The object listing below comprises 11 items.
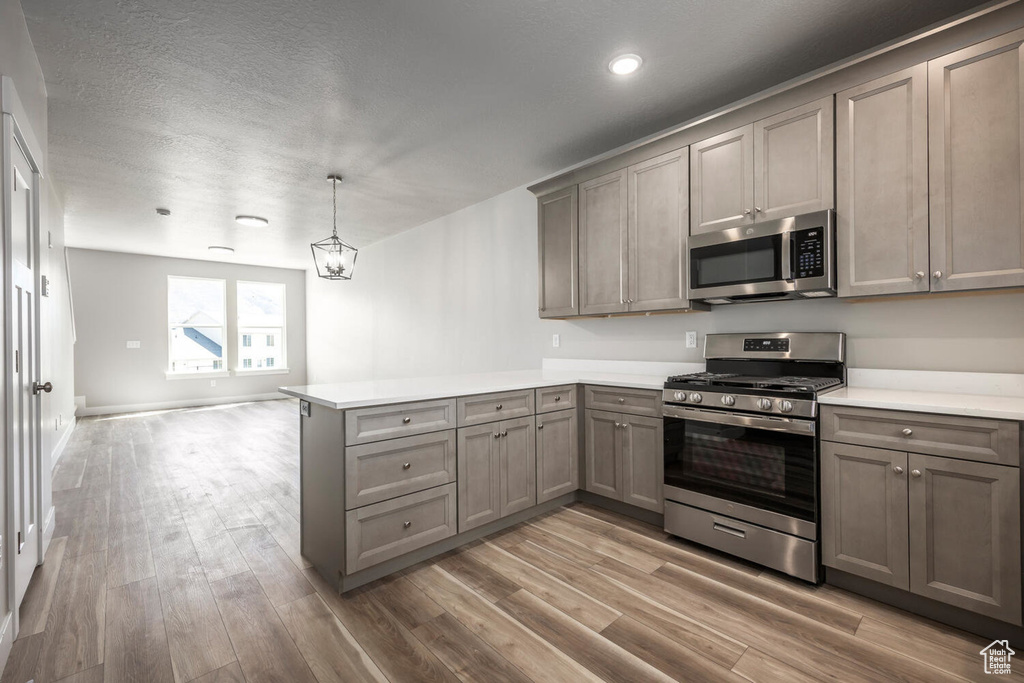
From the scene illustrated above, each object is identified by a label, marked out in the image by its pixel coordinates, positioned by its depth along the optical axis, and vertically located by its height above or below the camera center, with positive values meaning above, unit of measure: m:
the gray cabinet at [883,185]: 2.03 +0.71
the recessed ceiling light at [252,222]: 5.33 +1.43
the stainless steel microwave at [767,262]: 2.28 +0.42
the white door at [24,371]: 1.97 -0.12
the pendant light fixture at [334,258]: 3.75 +0.70
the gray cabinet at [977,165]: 1.82 +0.71
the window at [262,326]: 8.69 +0.35
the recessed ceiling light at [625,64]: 2.41 +1.47
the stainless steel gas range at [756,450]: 2.18 -0.57
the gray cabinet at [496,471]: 2.61 -0.77
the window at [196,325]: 7.98 +0.35
